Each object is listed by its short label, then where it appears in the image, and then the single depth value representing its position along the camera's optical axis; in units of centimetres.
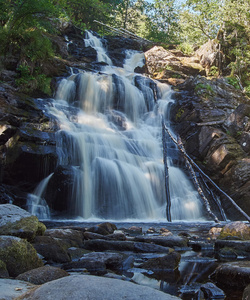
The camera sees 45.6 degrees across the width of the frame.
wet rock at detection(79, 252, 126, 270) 436
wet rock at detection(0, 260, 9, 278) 329
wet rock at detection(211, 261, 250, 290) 351
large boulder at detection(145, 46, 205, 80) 2368
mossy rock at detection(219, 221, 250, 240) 639
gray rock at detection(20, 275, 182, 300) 196
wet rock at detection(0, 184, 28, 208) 1072
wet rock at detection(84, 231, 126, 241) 612
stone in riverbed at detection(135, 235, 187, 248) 593
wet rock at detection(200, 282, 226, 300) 321
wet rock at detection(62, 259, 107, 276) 405
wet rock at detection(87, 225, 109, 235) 666
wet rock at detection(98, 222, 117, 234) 699
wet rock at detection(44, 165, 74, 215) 1090
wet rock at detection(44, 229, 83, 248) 552
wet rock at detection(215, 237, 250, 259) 530
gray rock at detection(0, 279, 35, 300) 238
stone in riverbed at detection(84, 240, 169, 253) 543
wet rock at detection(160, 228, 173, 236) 717
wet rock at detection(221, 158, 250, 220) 1274
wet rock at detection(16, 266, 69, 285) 316
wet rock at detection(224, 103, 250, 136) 1540
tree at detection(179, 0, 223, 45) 2605
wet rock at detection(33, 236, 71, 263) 444
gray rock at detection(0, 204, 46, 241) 446
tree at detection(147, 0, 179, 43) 4016
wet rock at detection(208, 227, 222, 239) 774
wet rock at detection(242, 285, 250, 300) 274
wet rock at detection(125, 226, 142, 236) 751
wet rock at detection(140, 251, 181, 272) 437
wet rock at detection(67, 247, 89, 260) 473
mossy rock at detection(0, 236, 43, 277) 354
